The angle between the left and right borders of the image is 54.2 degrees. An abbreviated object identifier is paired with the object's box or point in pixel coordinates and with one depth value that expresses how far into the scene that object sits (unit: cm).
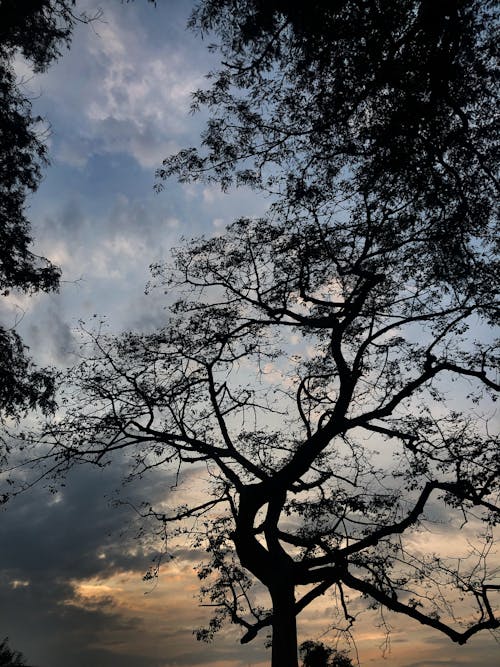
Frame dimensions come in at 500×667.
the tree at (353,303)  732
